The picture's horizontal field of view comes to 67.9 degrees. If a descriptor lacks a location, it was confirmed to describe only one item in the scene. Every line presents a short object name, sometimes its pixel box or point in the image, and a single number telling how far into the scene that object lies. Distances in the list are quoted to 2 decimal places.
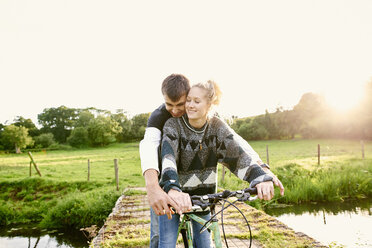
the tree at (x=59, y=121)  56.94
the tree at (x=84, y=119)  54.97
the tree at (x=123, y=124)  45.69
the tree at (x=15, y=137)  44.59
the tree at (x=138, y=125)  40.53
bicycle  1.61
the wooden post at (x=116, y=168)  10.08
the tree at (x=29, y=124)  54.99
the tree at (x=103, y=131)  44.78
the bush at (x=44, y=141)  48.31
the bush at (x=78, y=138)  46.76
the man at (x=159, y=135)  1.67
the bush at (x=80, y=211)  8.32
